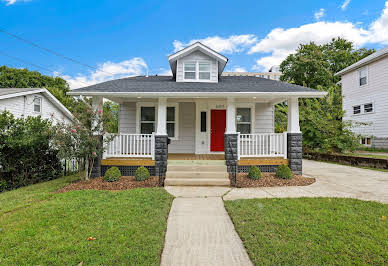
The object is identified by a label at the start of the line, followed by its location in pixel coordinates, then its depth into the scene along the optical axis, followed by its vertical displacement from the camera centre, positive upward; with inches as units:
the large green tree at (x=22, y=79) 987.3 +290.6
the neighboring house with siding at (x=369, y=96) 536.4 +127.5
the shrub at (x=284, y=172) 251.9 -44.0
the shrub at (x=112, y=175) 245.6 -48.7
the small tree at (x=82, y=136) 233.8 -0.4
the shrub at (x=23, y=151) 253.0 -21.9
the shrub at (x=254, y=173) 247.6 -45.0
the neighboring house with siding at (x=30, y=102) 437.7 +82.8
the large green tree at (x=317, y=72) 464.1 +323.1
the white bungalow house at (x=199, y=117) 264.4 +33.7
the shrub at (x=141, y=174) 248.7 -47.5
